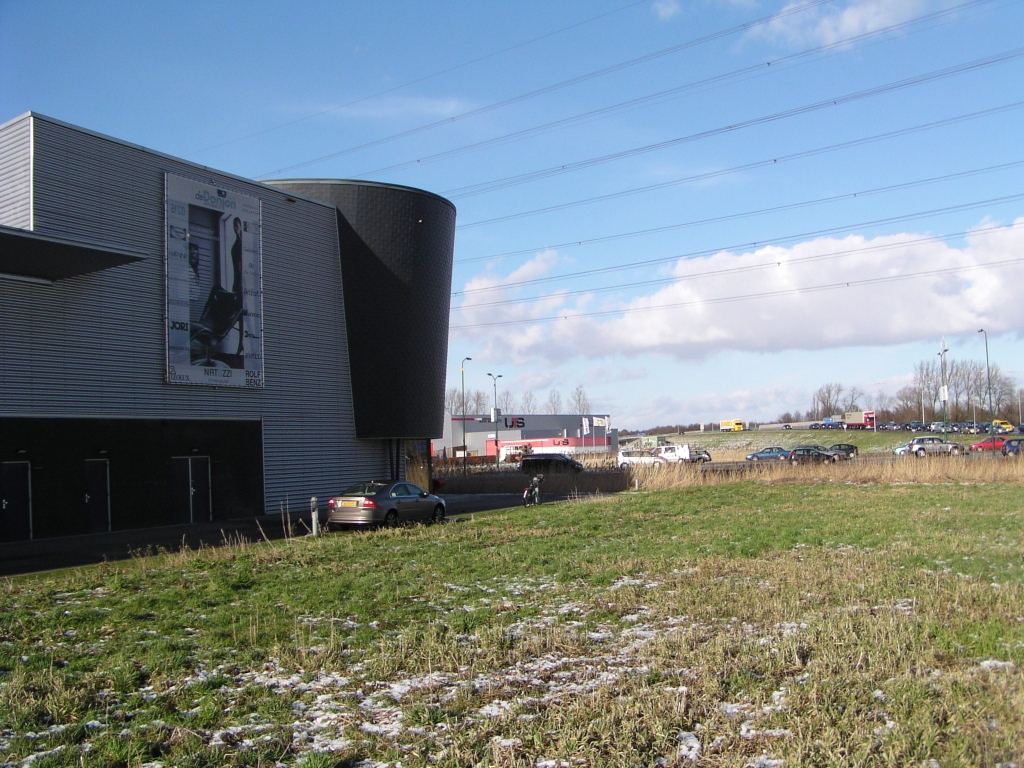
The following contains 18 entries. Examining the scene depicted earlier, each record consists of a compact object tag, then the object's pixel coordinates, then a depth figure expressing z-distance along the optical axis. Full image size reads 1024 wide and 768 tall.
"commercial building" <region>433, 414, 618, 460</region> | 84.81
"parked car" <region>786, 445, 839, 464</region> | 52.26
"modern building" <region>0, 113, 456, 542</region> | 21.98
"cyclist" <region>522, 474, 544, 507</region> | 29.44
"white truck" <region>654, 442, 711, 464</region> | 59.25
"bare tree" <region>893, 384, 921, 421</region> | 131.88
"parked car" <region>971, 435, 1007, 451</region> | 62.10
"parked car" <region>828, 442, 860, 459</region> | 60.91
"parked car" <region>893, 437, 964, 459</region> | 57.62
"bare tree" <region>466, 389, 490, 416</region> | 153.62
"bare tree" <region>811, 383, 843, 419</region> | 160.50
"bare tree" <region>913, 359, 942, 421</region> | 119.31
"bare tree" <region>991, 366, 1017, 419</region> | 119.69
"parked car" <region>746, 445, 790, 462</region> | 61.18
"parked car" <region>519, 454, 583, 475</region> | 49.88
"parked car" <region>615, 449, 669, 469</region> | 57.55
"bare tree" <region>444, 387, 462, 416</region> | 146.50
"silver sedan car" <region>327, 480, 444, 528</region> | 22.03
